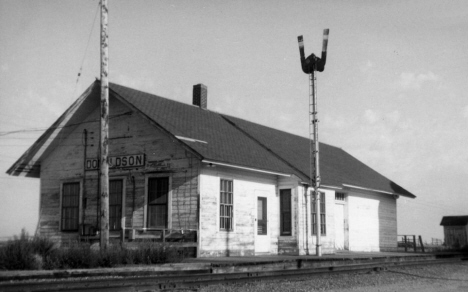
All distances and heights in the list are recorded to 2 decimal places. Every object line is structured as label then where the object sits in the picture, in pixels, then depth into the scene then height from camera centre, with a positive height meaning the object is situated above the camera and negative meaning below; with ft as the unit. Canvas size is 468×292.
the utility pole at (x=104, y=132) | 52.39 +8.59
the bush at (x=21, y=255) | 42.34 -2.39
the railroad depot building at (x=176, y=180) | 65.92 +5.38
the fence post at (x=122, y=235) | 62.02 -1.34
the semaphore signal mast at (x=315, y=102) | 75.87 +16.12
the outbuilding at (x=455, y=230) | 181.57 -2.80
